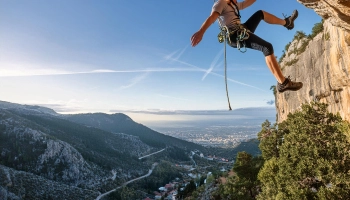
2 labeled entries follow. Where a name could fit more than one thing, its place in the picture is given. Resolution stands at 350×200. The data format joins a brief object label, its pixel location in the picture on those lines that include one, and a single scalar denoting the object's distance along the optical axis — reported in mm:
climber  4766
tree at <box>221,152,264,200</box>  26906
